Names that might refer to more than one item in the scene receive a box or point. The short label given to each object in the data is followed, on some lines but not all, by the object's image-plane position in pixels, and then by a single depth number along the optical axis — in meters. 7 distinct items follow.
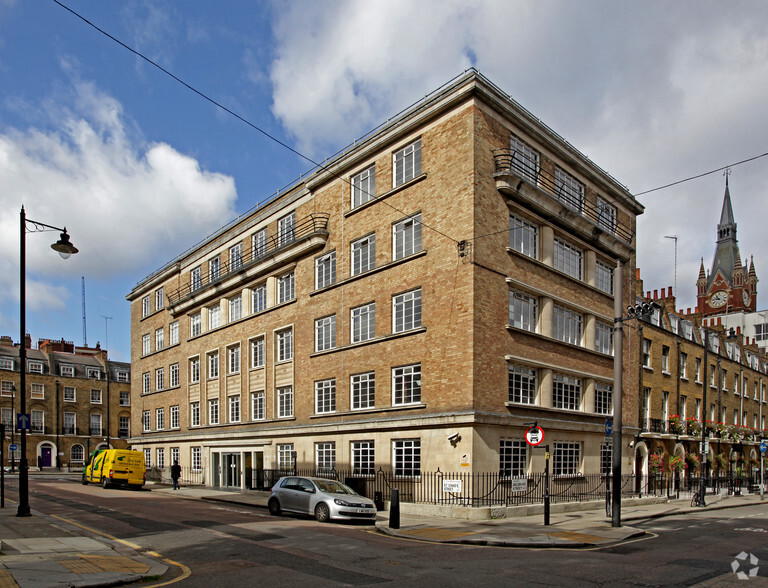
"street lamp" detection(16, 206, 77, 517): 18.16
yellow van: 35.62
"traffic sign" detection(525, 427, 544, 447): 18.05
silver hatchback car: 18.66
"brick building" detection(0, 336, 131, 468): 66.38
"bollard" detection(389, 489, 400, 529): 17.12
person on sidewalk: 36.03
